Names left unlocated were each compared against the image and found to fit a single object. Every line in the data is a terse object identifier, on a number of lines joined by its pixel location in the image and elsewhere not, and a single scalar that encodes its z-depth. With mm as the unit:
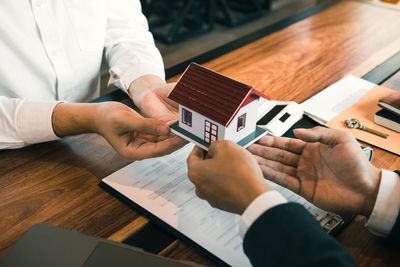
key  961
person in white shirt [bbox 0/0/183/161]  838
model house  746
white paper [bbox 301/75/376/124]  1046
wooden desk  693
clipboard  647
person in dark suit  573
